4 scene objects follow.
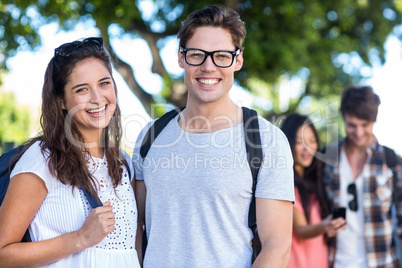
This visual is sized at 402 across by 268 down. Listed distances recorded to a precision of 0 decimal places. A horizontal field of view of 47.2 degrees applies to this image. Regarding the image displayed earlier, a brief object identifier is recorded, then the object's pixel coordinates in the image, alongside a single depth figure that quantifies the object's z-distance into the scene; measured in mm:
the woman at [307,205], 4074
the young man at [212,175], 2449
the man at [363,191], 4020
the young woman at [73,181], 2354
